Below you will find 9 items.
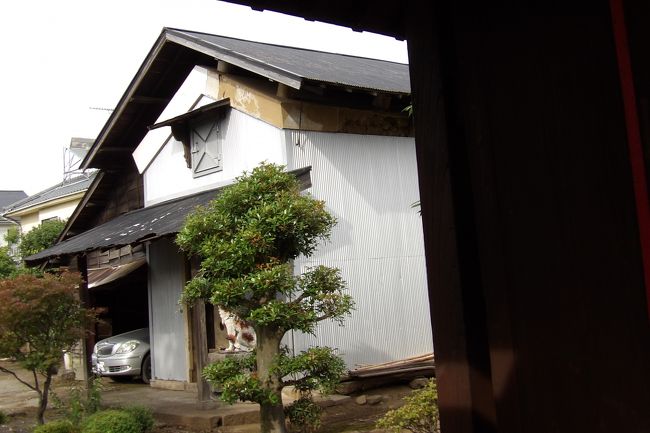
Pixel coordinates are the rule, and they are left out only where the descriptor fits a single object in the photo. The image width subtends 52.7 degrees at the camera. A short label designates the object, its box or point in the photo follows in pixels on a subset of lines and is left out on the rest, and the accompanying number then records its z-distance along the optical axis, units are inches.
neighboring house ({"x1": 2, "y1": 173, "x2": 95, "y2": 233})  907.4
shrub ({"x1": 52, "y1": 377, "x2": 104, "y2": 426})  361.7
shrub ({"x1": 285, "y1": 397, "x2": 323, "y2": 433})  302.5
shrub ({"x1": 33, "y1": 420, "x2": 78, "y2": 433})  327.3
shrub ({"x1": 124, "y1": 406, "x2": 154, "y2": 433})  345.1
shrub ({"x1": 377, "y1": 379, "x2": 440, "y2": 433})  228.7
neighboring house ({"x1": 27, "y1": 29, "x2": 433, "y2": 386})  417.1
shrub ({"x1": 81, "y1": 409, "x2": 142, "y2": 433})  324.2
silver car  575.2
